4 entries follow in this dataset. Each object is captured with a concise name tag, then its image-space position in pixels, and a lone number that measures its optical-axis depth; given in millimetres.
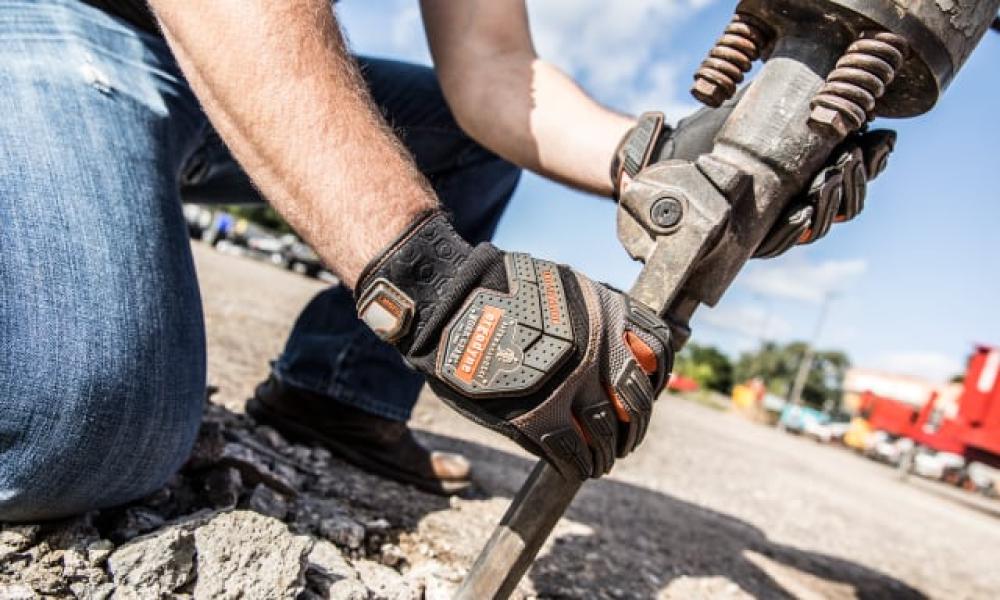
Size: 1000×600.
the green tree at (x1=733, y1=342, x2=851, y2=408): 49875
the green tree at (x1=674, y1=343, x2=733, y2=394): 34562
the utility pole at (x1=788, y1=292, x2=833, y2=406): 30375
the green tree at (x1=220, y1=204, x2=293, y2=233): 43094
